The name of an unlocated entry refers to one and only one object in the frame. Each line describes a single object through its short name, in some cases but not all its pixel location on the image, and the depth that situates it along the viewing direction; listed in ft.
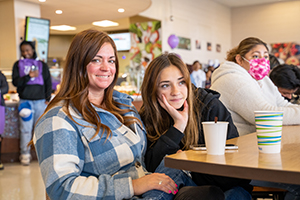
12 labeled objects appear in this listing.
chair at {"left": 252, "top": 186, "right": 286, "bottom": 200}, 6.46
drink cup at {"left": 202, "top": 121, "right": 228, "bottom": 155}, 3.86
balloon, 32.65
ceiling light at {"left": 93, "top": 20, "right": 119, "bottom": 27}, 36.16
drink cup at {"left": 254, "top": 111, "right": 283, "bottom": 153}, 3.88
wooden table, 3.08
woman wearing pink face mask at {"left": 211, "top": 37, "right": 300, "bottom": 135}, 7.63
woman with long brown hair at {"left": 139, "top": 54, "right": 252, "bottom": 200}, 5.69
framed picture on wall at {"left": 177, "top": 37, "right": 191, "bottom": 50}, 35.68
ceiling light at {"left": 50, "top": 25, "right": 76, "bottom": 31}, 40.19
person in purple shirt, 16.28
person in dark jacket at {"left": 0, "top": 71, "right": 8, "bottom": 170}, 14.99
